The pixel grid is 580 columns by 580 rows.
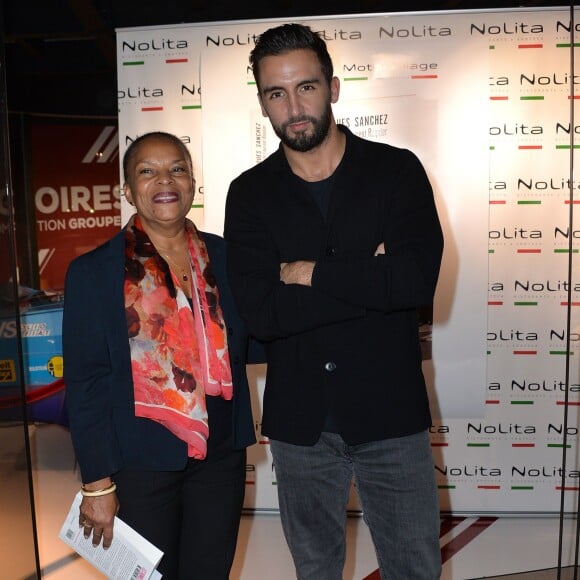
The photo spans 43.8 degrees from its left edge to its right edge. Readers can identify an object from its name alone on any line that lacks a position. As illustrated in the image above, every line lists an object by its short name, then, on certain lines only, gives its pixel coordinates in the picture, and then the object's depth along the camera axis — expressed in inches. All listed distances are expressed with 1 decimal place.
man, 68.2
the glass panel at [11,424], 71.6
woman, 67.8
